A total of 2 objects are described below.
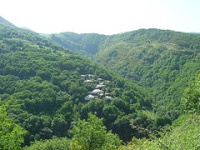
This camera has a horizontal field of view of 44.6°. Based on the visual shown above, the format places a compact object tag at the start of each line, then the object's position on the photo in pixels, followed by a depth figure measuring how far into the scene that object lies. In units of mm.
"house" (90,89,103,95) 114625
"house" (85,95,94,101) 108656
